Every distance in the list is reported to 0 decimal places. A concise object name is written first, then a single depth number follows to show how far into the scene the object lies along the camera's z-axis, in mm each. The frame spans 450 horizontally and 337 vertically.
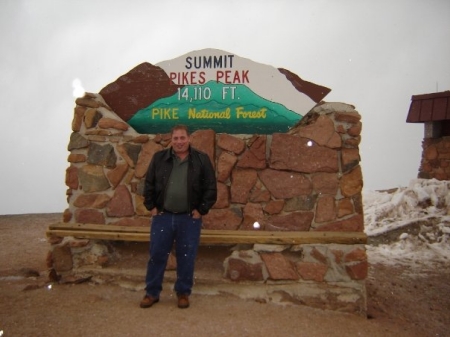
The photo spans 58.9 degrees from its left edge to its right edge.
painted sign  4344
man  3695
